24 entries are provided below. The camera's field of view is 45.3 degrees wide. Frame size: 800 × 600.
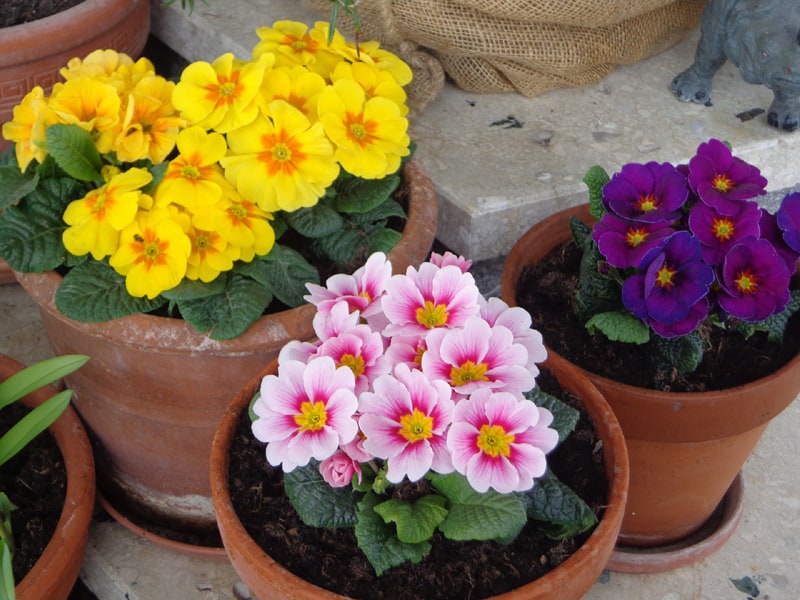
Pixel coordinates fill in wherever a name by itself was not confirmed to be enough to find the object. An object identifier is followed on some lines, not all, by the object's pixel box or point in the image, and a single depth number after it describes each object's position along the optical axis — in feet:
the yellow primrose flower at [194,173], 4.25
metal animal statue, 5.59
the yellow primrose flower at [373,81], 4.69
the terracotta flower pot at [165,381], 4.39
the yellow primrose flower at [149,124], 4.42
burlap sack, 6.05
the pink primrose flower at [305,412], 3.33
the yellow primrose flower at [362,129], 4.39
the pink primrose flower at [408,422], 3.31
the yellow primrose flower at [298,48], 4.81
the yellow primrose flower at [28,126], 4.44
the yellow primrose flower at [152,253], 4.16
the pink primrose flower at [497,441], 3.25
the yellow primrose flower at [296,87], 4.48
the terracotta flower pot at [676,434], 4.51
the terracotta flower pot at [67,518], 4.67
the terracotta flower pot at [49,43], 5.95
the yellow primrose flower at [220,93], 4.32
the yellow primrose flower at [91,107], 4.43
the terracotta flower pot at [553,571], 3.52
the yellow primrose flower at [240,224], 4.23
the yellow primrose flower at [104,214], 4.17
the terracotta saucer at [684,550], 5.37
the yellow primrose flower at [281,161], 4.29
